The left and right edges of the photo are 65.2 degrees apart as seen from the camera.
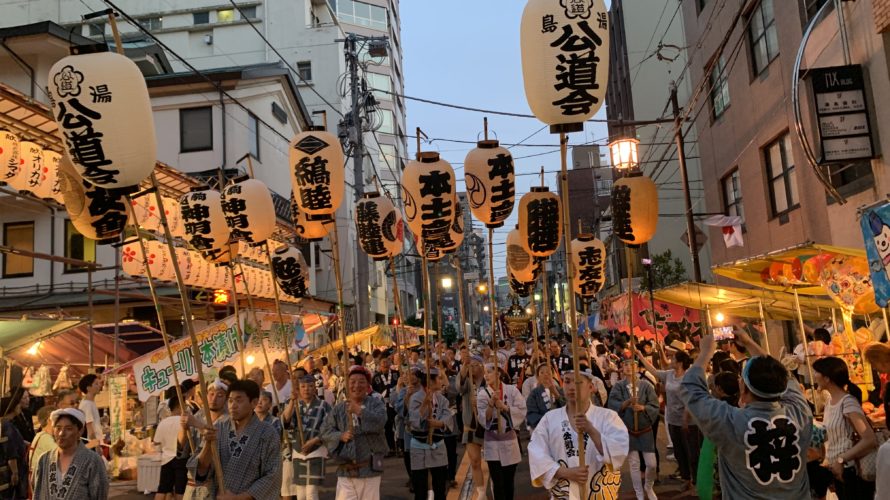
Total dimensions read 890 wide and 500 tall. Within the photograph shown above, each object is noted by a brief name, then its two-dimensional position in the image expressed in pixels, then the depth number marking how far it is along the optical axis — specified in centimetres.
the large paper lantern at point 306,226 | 1164
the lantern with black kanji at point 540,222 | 1173
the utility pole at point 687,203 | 1900
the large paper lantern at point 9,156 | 1065
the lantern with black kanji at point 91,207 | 779
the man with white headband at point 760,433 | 444
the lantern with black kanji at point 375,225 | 1201
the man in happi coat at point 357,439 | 785
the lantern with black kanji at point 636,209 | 1058
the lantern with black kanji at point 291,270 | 1438
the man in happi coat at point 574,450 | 573
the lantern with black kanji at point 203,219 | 1138
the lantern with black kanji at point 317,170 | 1008
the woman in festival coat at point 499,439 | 938
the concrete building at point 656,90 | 3027
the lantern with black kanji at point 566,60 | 680
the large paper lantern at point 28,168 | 1098
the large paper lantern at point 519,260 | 1549
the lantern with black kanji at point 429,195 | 1066
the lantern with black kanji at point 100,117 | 566
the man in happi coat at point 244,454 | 580
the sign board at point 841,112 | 1177
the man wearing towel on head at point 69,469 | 566
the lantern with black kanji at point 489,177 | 1071
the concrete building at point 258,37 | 4016
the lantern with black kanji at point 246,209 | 1055
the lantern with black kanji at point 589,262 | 1505
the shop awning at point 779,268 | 980
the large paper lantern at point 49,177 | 1151
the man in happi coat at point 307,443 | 867
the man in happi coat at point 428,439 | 901
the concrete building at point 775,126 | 1172
